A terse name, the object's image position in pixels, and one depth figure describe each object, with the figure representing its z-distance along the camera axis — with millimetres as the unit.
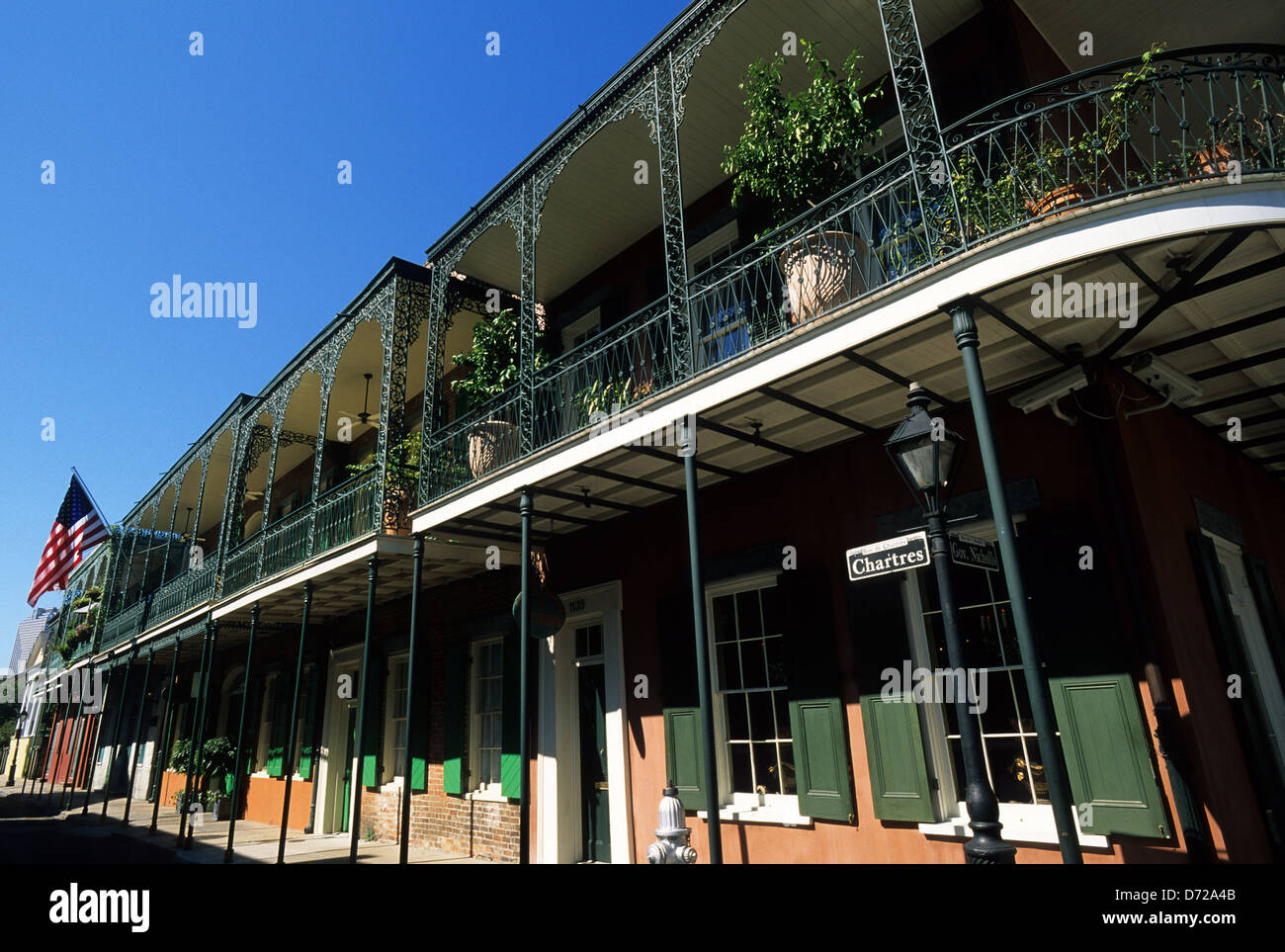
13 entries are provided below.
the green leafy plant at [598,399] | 7043
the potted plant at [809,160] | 5090
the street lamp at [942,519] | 3291
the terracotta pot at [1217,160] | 3799
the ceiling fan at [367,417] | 13102
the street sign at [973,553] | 3789
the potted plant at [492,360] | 9000
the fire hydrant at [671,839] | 5703
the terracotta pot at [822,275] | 5035
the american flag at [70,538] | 20469
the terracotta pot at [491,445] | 8016
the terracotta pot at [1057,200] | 4145
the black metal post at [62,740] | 25338
